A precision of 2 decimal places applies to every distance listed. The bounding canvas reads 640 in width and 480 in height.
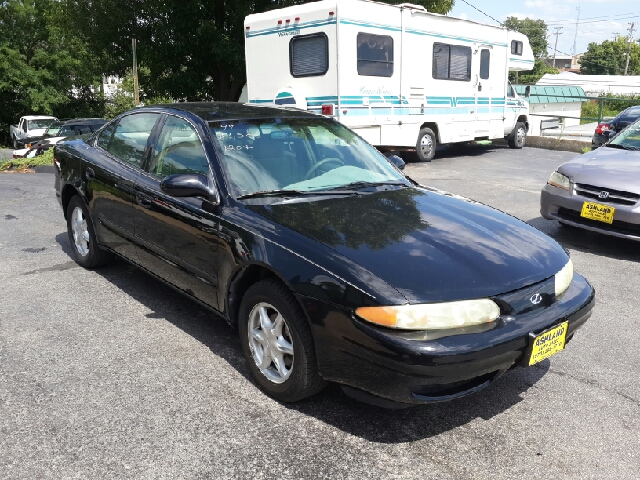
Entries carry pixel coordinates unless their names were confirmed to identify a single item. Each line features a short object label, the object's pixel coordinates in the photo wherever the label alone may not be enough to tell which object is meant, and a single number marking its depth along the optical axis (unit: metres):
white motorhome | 11.10
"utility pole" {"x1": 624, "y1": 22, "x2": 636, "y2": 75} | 93.47
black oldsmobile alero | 2.72
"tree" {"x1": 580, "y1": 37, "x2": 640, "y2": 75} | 97.62
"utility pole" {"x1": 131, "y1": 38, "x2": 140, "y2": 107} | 15.97
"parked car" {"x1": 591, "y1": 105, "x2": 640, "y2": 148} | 13.82
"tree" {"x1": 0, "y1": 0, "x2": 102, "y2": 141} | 31.88
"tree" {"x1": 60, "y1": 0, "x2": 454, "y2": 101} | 17.97
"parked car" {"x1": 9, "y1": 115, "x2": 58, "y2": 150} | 26.12
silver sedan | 5.90
